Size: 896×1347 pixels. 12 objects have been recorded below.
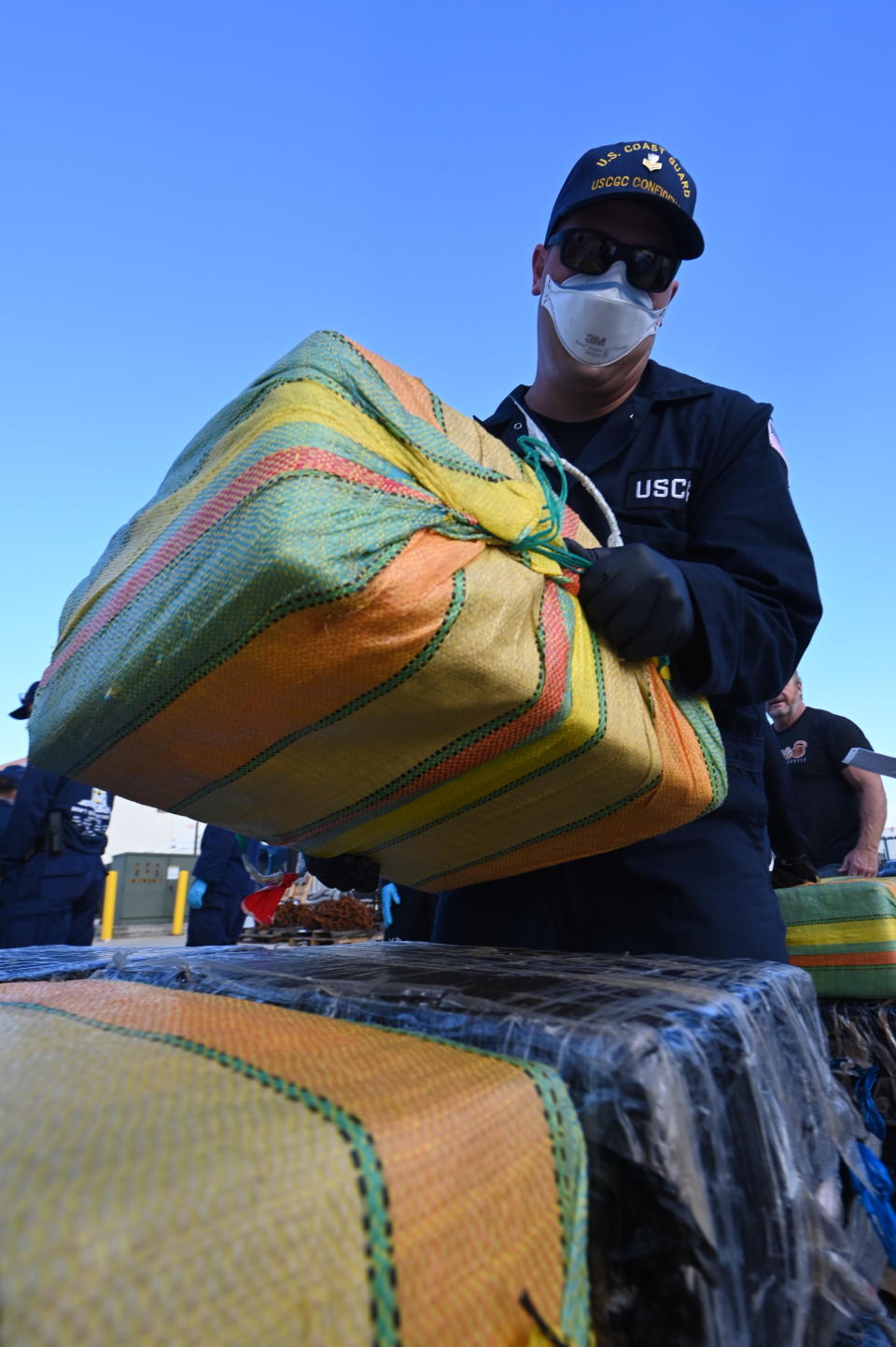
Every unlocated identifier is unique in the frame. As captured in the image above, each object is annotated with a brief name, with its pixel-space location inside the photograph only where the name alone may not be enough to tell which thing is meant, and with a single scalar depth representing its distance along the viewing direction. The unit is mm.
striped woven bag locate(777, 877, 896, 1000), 1763
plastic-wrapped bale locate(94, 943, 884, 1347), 486
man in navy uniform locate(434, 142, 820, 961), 1104
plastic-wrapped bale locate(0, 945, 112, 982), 1006
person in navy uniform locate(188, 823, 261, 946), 5289
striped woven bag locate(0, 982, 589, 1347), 262
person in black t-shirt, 3691
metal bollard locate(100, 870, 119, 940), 10227
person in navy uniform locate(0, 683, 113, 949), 4012
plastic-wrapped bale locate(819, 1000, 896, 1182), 1547
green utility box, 11162
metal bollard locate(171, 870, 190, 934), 11250
